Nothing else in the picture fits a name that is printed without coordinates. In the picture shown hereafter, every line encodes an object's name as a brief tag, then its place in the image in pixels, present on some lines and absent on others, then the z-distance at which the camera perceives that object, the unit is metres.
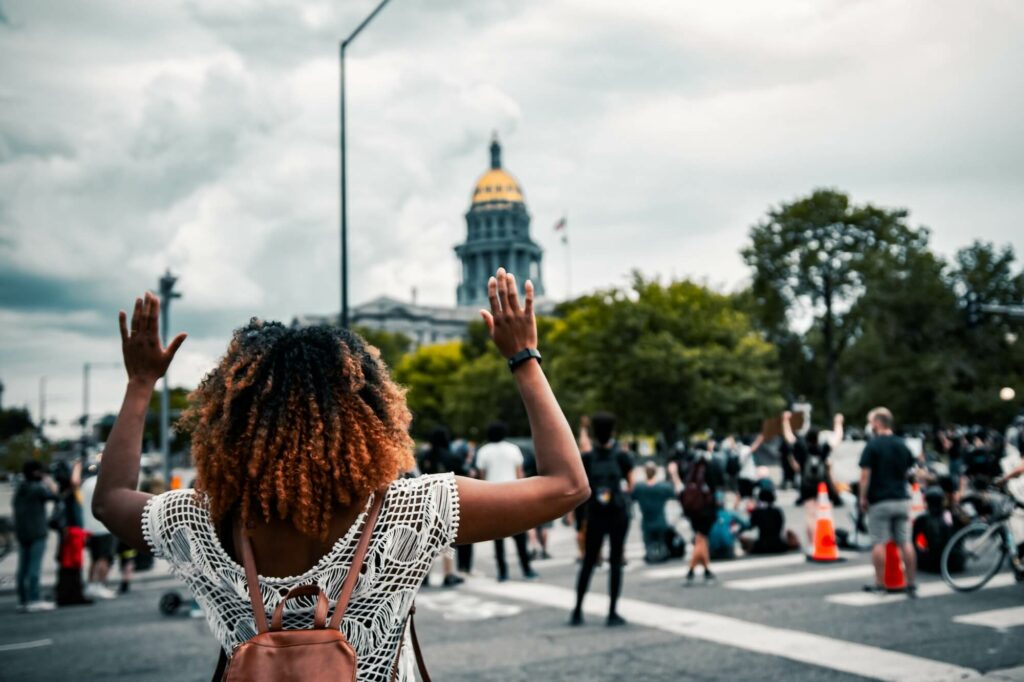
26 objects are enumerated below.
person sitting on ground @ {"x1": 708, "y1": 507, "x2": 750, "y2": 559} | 13.16
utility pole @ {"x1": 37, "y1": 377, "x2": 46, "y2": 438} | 76.63
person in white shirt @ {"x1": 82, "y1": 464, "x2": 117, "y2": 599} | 12.08
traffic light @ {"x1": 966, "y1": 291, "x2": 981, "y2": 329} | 26.59
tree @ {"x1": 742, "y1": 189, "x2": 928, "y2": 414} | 51.09
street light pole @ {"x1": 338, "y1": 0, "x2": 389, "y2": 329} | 14.26
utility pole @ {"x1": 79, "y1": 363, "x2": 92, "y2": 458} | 46.88
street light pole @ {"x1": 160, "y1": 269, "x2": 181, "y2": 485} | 19.11
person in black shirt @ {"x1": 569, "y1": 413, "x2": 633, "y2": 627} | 8.72
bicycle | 9.47
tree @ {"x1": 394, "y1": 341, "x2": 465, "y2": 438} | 95.25
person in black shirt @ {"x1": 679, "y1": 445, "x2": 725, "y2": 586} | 10.98
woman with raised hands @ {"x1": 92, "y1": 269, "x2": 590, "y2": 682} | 2.08
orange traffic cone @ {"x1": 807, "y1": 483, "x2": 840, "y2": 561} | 12.27
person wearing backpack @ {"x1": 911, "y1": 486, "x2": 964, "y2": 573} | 10.89
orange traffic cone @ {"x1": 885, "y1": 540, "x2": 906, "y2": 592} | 9.57
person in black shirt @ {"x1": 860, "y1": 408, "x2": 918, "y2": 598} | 9.18
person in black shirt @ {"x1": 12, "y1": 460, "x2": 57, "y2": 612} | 11.42
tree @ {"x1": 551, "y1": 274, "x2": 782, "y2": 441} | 40.69
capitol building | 148.25
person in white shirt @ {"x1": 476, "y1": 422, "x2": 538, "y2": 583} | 11.79
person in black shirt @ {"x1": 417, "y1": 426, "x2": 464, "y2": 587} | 11.88
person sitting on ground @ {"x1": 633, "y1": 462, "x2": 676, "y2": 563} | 13.17
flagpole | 92.79
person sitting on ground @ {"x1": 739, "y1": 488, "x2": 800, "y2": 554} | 13.39
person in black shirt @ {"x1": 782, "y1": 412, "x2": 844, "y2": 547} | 12.59
